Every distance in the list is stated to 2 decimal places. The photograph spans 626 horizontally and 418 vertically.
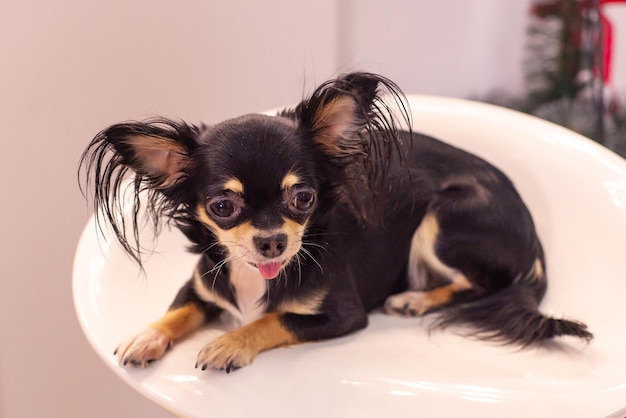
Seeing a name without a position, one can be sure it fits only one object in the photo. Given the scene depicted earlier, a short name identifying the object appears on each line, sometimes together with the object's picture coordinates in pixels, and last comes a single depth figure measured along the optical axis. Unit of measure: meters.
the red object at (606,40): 2.42
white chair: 1.15
